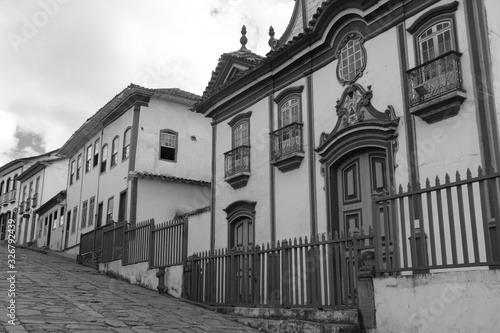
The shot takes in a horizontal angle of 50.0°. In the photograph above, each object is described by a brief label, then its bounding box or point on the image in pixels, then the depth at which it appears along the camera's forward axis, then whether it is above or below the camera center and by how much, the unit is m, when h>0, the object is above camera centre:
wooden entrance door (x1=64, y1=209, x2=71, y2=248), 29.00 +3.04
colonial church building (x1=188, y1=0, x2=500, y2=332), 7.04 +2.76
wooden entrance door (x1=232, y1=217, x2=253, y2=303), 9.87 +0.15
